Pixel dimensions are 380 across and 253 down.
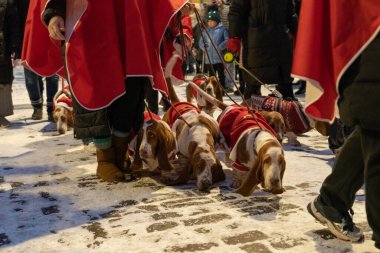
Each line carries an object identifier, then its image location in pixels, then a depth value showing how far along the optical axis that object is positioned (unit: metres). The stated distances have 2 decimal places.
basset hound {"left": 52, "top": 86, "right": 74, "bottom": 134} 5.70
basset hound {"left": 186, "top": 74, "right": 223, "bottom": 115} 5.66
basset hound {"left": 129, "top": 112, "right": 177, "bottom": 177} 3.54
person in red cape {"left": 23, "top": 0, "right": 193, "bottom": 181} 3.24
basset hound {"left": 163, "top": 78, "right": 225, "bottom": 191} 3.38
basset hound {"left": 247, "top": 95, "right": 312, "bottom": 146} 4.94
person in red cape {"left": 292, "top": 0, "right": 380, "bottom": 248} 1.74
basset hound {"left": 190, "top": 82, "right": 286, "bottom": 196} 2.98
